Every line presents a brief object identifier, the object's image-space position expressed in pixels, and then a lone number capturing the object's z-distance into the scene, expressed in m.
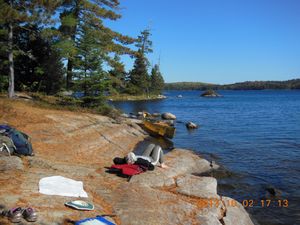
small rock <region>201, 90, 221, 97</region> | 85.04
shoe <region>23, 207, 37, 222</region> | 4.13
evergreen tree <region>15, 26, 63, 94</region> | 17.97
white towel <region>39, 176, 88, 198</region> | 5.27
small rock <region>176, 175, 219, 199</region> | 6.22
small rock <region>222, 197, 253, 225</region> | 5.47
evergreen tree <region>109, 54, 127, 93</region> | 17.02
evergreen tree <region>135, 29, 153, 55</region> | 57.49
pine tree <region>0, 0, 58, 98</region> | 12.26
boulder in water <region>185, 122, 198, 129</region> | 20.93
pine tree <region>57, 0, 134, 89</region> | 16.56
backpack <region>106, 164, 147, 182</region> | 6.72
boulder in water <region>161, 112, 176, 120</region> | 26.43
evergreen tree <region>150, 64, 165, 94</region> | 65.84
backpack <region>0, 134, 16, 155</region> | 6.68
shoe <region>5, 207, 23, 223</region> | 4.08
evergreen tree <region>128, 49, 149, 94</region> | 55.73
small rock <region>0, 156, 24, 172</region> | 6.03
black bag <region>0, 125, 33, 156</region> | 7.15
